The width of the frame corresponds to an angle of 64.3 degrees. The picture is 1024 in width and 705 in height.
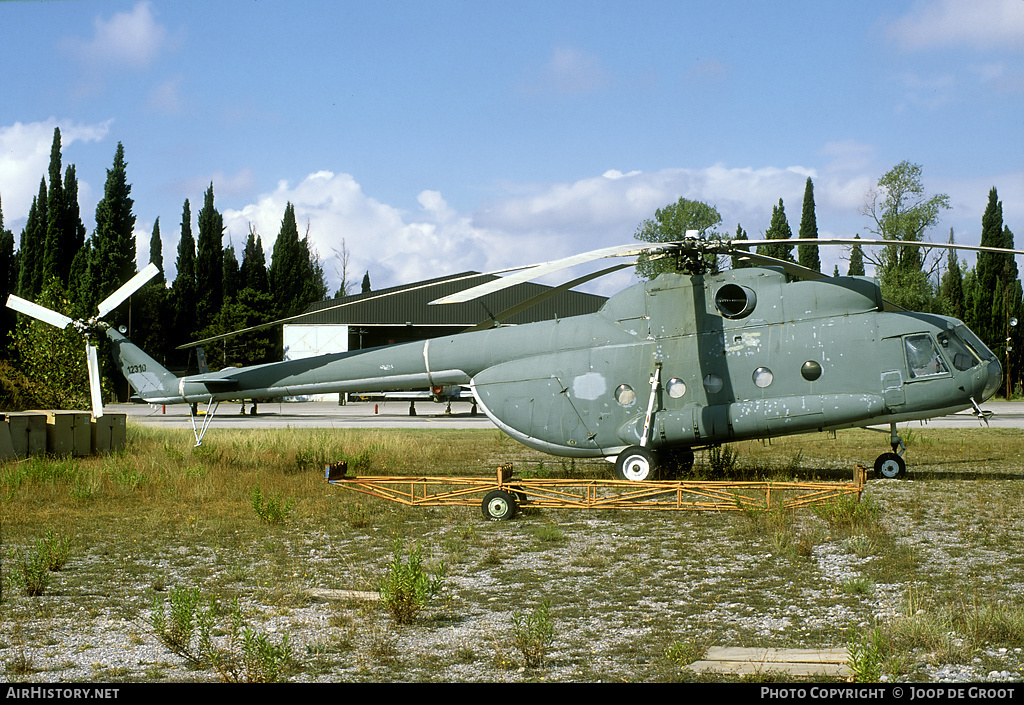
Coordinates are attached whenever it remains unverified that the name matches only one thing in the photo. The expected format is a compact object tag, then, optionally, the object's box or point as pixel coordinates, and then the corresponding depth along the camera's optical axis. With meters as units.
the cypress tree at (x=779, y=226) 70.12
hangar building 66.25
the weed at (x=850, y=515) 10.68
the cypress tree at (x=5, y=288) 52.56
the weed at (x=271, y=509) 11.93
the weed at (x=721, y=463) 16.30
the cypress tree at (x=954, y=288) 61.84
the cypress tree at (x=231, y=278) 74.62
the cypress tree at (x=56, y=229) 57.12
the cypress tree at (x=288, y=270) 79.00
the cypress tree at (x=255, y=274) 74.81
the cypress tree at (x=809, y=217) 71.62
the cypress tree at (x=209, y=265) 73.69
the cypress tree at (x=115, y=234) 55.12
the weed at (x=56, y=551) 9.06
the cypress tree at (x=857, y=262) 59.59
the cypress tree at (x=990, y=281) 61.88
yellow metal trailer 11.91
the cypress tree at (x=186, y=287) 72.44
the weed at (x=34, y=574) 8.08
